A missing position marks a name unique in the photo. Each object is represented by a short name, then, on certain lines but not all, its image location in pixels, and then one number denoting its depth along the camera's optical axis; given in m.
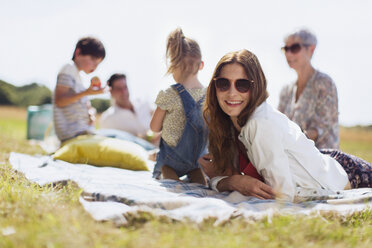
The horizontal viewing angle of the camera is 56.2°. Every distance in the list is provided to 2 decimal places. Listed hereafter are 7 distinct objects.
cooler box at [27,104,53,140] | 8.01
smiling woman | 2.33
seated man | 6.14
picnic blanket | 1.86
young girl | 3.20
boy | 4.63
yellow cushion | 4.07
